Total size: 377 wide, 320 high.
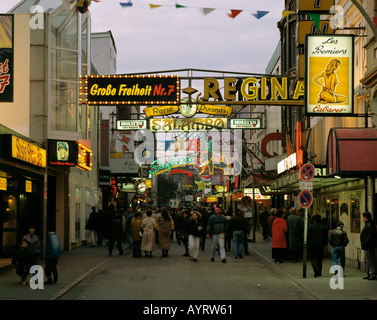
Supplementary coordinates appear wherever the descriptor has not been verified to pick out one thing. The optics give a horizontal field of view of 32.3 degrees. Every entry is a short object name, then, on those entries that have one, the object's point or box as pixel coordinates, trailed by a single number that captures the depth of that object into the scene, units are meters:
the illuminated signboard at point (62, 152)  22.56
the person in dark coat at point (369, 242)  16.06
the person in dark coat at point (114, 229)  24.55
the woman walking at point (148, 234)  24.11
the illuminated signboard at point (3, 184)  19.75
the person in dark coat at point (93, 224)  29.33
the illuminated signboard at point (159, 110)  28.78
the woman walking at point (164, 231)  24.14
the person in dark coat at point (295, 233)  21.83
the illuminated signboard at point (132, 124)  32.88
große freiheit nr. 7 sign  23.66
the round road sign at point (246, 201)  33.27
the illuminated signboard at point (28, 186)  21.39
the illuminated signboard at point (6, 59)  22.06
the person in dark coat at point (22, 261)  14.74
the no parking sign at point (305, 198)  17.09
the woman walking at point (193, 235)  22.11
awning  17.05
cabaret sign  19.14
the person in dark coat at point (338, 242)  16.70
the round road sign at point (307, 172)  17.17
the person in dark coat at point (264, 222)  37.28
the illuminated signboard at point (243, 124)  31.05
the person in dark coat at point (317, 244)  17.19
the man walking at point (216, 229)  22.22
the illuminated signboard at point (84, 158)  24.33
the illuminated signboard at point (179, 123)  31.44
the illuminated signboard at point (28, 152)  17.84
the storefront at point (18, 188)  18.25
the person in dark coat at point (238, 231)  24.08
